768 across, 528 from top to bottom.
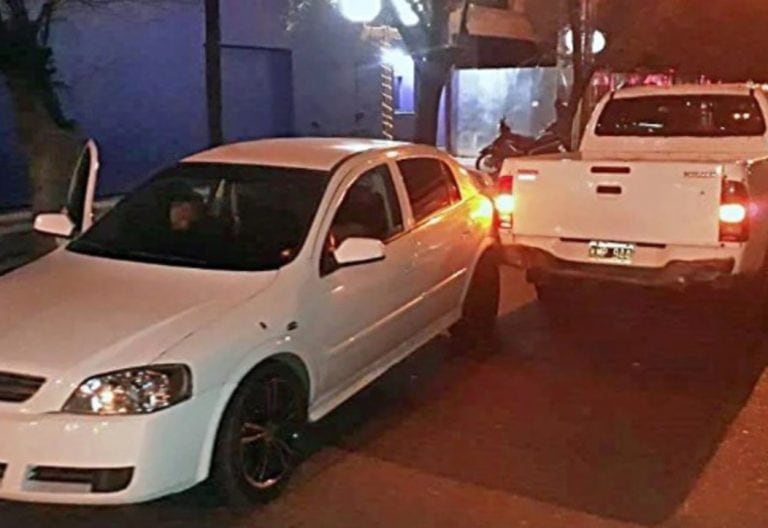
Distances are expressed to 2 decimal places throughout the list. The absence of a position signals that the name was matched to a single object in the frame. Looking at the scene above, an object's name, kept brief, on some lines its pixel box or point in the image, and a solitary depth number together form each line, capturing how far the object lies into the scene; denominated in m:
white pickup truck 7.75
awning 26.75
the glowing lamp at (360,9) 20.03
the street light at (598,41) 23.24
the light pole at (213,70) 12.60
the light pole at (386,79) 22.55
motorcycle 20.61
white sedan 4.75
